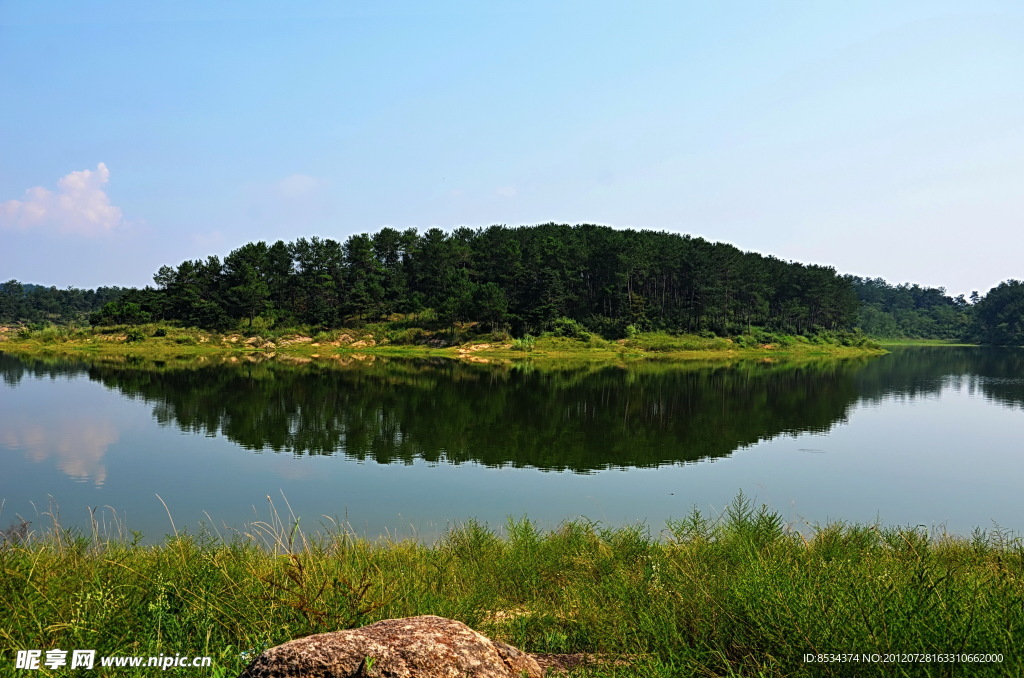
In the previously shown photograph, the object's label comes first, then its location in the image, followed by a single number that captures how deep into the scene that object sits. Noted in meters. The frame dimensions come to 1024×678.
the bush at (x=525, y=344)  81.56
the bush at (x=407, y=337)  87.38
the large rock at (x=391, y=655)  3.55
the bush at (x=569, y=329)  86.94
